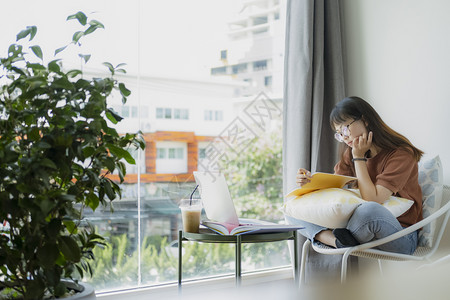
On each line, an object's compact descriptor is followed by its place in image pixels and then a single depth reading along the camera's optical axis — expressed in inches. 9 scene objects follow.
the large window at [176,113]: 114.0
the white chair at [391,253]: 89.4
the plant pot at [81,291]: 68.2
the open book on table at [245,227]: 88.9
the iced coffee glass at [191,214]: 93.6
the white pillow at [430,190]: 97.3
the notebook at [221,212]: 90.4
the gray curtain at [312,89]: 126.3
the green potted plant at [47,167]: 65.9
